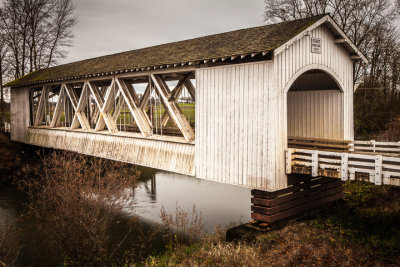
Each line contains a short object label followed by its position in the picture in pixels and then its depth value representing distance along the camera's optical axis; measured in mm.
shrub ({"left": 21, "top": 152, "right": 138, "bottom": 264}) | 8648
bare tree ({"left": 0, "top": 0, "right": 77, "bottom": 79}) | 25406
